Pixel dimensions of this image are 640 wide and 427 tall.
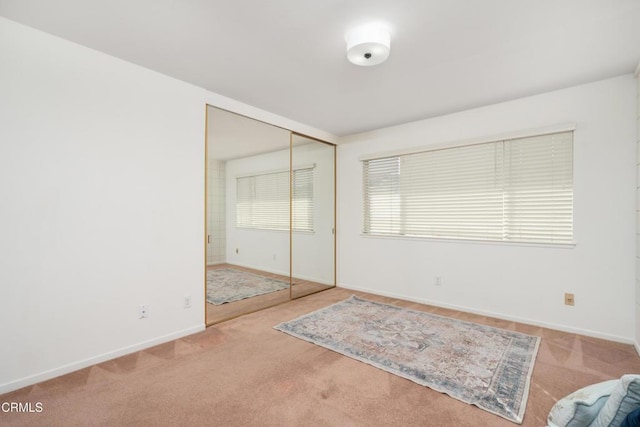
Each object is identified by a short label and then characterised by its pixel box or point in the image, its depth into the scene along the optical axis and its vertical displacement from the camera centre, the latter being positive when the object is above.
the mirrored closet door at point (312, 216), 4.45 -0.06
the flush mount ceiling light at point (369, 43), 2.05 +1.14
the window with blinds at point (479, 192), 3.14 +0.24
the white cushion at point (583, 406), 1.09 -0.70
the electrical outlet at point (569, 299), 3.02 -0.86
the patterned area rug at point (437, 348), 2.04 -1.18
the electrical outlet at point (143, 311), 2.62 -0.86
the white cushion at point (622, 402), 0.93 -0.59
